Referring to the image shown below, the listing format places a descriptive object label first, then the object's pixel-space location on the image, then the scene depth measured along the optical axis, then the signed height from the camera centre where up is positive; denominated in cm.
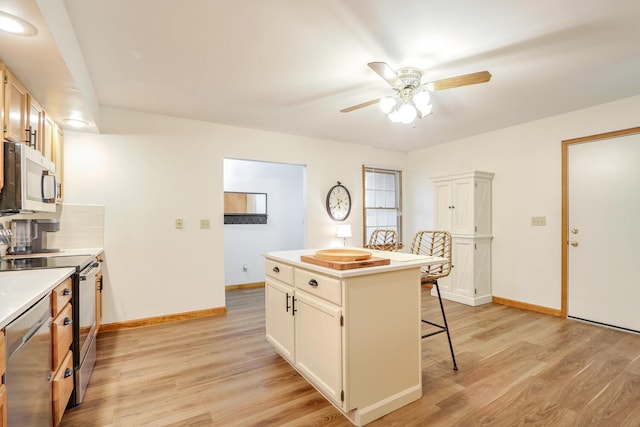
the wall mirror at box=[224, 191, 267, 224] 504 +12
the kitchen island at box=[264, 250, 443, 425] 170 -71
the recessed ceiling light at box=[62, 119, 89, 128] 277 +85
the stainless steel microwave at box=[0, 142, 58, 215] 184 +22
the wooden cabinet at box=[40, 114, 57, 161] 243 +64
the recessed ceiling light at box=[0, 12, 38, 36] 136 +88
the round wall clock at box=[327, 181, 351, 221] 466 +20
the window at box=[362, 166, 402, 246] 516 +28
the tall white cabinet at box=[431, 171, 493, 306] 405 -26
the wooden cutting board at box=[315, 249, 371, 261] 187 -26
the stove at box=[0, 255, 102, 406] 187 -59
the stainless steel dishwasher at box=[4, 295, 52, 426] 109 -62
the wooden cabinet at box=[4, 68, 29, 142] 181 +67
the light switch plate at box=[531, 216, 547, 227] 371 -6
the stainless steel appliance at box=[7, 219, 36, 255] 255 -19
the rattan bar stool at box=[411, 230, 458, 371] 227 -46
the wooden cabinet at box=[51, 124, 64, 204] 274 +55
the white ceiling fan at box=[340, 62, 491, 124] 200 +91
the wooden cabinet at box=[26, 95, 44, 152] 215 +67
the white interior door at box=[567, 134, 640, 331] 306 -16
